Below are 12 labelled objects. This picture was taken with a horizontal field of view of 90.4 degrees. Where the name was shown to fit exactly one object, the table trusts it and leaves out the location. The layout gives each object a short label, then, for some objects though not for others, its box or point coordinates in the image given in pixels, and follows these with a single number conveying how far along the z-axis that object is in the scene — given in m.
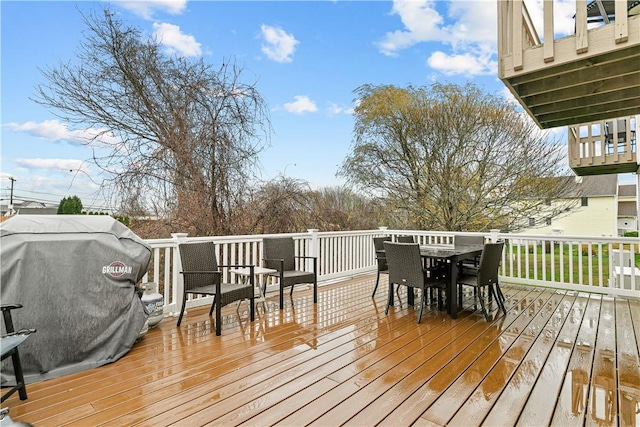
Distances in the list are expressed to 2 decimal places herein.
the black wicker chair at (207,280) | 3.34
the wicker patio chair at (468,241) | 5.17
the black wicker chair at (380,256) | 4.96
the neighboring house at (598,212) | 16.70
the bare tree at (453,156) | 8.50
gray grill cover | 2.37
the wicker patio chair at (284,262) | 4.23
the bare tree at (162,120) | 5.84
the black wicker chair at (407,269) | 3.76
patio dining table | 3.89
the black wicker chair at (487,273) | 3.74
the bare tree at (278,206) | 6.77
